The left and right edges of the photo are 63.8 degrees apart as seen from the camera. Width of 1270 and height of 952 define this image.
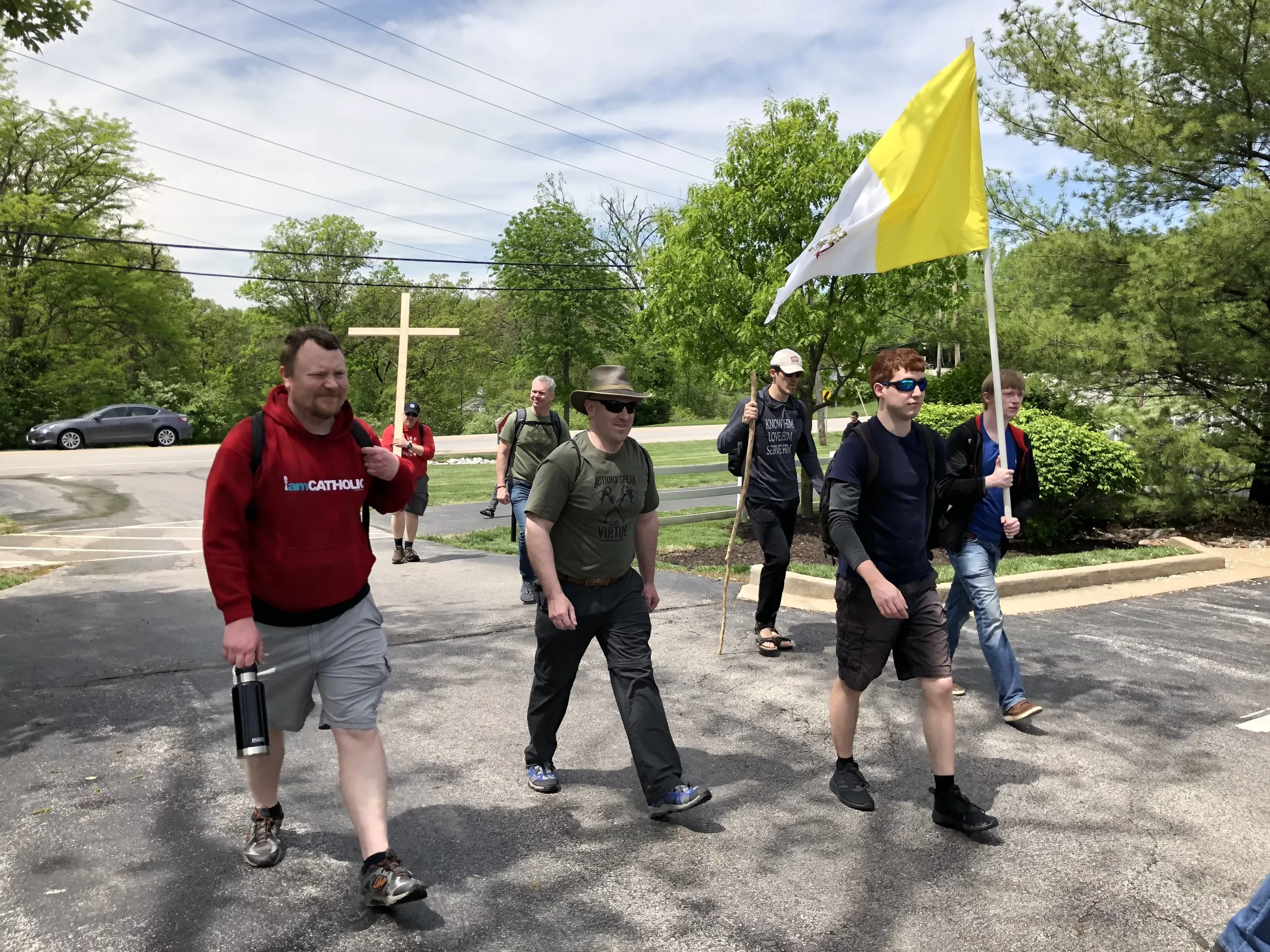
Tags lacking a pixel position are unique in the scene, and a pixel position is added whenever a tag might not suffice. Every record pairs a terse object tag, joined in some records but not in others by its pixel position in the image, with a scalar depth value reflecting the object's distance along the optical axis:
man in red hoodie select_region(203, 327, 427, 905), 3.34
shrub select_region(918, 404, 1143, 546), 11.74
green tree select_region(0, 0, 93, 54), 7.91
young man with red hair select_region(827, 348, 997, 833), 4.17
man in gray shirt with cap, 7.01
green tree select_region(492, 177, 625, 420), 40.22
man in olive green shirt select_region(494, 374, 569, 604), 8.26
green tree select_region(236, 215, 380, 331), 48.38
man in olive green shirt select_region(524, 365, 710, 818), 4.22
